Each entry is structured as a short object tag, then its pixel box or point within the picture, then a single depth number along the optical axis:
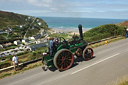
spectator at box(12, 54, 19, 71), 7.70
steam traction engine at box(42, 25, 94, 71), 6.75
